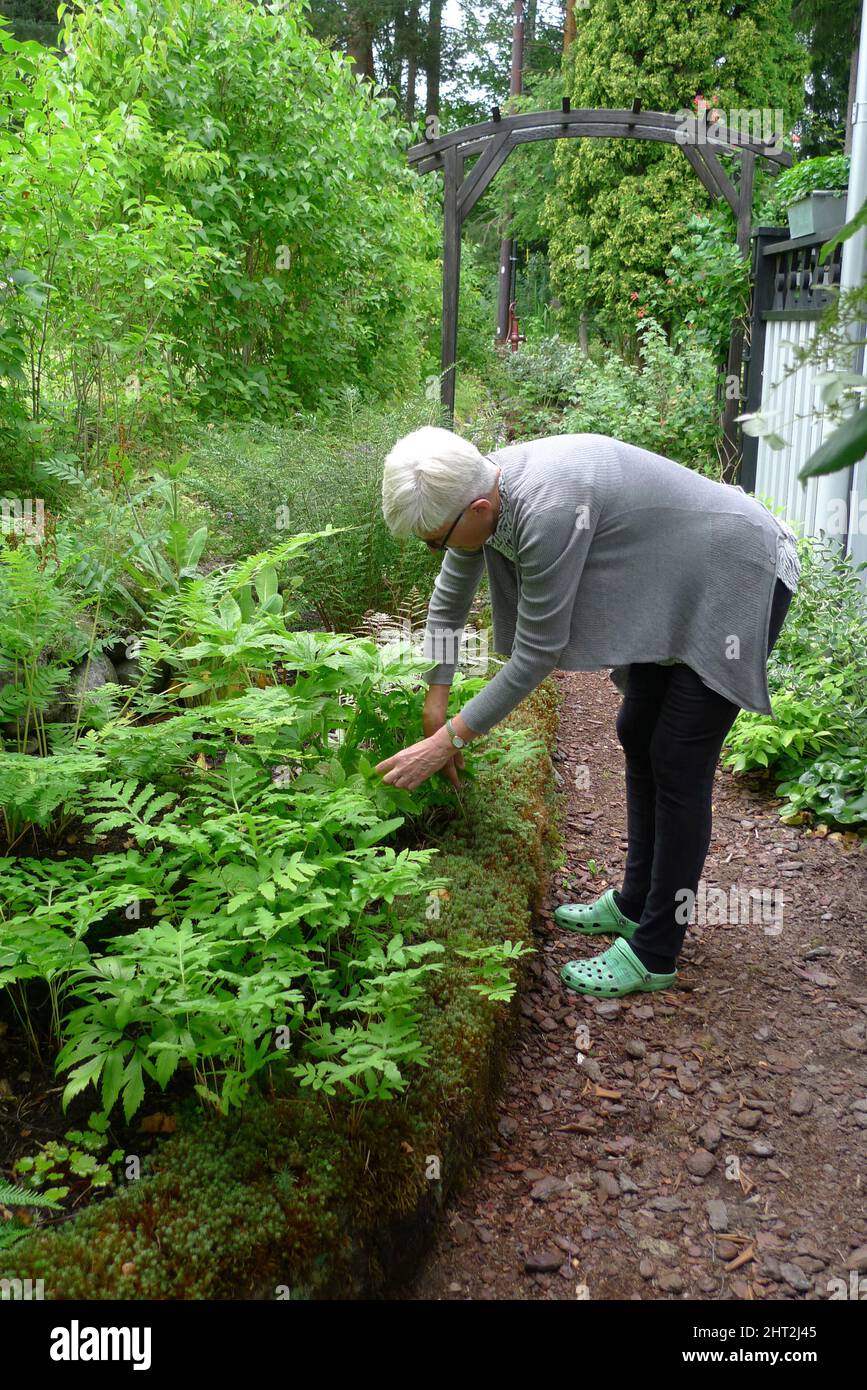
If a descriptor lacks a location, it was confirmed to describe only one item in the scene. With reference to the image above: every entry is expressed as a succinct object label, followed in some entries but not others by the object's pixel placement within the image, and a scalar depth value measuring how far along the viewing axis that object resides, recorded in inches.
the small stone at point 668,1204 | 94.6
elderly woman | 100.3
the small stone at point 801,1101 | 108.5
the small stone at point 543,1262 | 87.8
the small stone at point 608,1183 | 96.7
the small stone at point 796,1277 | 86.2
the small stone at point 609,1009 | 122.4
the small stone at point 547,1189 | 95.8
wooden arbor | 350.0
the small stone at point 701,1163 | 99.3
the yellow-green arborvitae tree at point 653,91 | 588.1
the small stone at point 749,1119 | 106.3
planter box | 249.1
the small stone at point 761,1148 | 102.3
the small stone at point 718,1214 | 93.0
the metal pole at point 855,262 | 200.7
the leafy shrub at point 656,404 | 373.7
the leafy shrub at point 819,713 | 172.7
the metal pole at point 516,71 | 880.2
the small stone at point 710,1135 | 103.1
